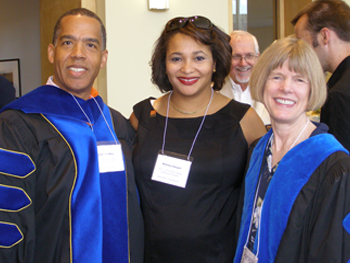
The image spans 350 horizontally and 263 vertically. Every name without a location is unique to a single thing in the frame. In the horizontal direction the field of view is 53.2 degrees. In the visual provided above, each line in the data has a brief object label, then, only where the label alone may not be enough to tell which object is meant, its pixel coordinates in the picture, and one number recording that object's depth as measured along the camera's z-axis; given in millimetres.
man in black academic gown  1558
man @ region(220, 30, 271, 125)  2855
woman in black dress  1908
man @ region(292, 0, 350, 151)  2018
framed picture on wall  6203
